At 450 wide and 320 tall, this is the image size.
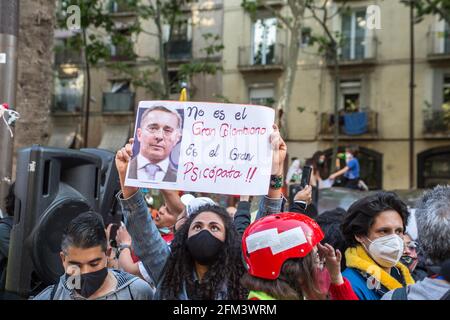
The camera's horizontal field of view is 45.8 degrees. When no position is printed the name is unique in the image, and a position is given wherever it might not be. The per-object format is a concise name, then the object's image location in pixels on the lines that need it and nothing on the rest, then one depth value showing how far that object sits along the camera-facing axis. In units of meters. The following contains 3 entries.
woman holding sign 2.22
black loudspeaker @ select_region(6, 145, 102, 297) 2.74
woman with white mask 2.45
